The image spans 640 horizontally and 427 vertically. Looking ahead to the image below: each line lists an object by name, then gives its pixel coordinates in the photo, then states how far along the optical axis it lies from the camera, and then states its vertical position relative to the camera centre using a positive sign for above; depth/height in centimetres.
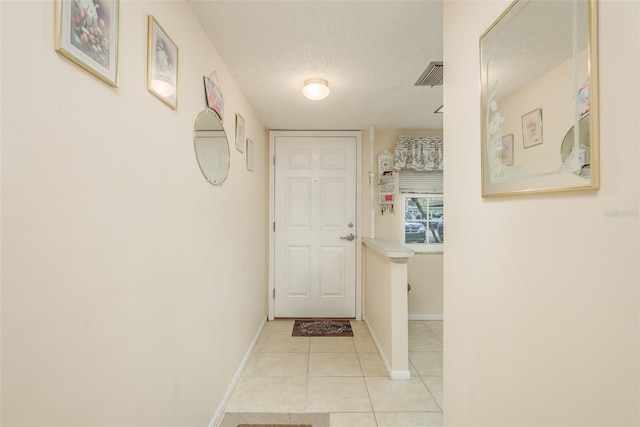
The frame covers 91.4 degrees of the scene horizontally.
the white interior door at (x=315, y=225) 379 -10
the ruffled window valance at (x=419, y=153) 367 +75
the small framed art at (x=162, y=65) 114 +60
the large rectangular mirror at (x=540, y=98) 64 +30
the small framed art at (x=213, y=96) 172 +70
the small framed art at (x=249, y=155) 280 +56
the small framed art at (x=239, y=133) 237 +65
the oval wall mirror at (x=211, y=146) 163 +40
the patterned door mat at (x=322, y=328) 330 -124
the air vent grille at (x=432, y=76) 209 +102
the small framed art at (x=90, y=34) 73 +47
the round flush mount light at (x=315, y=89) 229 +95
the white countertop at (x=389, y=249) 238 -27
